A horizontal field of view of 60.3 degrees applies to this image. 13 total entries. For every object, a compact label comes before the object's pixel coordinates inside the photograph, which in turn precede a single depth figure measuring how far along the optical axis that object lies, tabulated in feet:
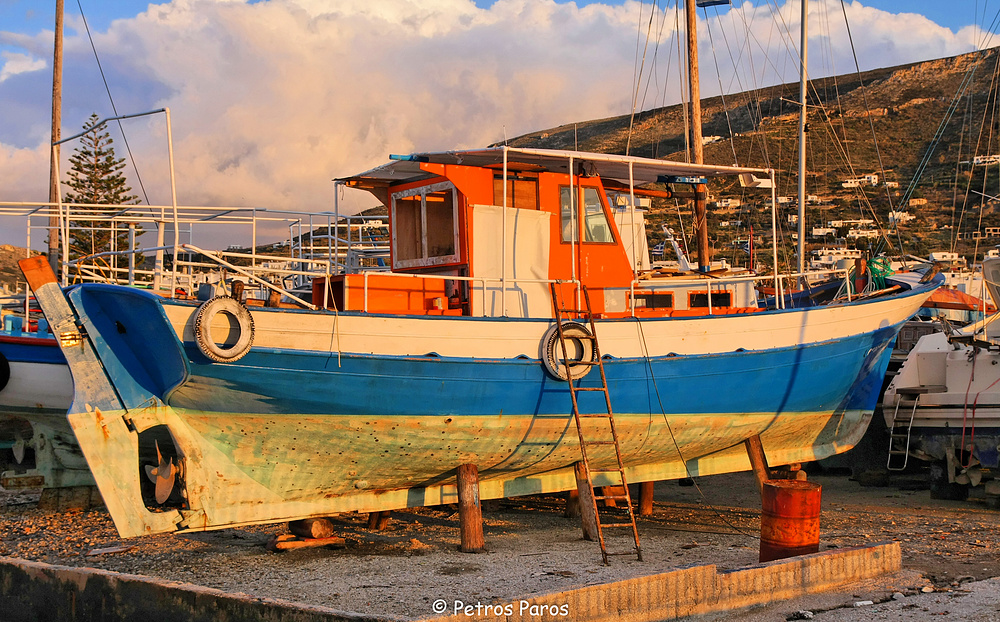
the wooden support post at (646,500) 40.29
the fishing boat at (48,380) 38.50
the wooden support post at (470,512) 31.14
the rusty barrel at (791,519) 25.94
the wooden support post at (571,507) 40.06
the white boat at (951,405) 40.04
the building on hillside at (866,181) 235.40
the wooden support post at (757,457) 38.32
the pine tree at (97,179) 106.83
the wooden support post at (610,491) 36.22
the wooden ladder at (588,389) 29.19
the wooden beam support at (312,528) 31.99
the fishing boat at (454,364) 27.58
